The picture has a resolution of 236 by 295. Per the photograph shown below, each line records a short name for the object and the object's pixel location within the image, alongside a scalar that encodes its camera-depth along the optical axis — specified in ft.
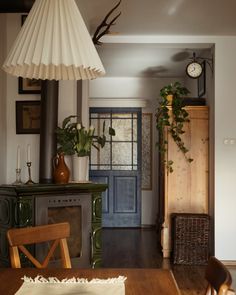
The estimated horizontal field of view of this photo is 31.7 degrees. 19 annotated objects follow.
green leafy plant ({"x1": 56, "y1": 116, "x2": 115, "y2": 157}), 12.17
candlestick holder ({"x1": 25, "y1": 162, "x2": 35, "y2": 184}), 12.11
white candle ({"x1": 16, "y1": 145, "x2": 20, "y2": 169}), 12.33
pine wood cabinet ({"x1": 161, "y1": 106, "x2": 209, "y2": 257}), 17.24
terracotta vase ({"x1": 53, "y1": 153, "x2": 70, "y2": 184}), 12.02
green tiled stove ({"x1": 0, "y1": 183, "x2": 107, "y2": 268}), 11.11
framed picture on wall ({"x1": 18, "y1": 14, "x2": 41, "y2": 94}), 12.79
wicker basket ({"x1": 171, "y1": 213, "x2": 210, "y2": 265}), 16.05
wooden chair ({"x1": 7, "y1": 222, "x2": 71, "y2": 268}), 6.84
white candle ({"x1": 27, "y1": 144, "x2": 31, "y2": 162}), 12.30
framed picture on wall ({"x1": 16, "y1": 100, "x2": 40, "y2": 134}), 12.80
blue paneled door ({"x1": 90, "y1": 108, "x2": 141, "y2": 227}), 24.14
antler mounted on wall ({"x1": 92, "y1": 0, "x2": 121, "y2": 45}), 12.21
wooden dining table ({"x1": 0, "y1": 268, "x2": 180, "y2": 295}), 5.27
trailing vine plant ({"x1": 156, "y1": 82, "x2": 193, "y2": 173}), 16.63
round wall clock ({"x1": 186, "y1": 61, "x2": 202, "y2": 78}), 17.03
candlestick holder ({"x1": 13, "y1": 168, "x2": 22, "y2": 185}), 12.22
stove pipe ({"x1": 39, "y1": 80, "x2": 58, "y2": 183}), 12.06
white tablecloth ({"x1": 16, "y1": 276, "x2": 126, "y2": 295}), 5.17
